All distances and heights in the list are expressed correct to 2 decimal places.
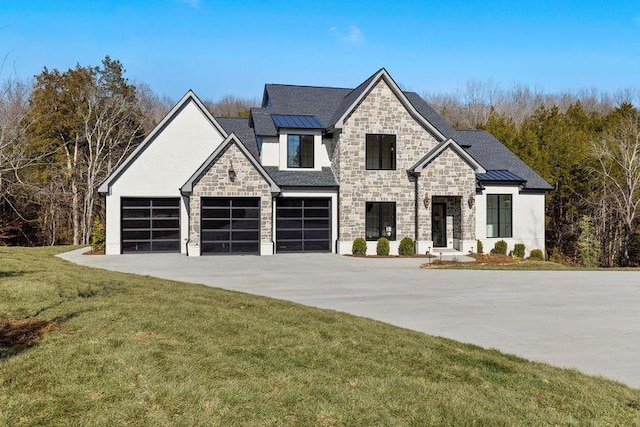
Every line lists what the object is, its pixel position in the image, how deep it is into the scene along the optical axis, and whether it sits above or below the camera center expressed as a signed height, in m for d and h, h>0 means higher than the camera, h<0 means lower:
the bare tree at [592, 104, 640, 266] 28.41 +2.84
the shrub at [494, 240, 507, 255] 24.59 -1.47
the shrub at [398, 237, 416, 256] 23.23 -1.38
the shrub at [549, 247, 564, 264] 29.68 -2.40
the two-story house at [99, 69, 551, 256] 22.48 +1.50
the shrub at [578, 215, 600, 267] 28.62 -1.68
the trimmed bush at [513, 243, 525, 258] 24.95 -1.64
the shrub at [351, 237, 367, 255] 23.19 -1.37
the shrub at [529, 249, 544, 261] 24.91 -1.90
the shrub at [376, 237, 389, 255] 23.11 -1.37
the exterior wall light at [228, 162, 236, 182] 22.05 +2.05
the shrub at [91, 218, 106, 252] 23.39 -1.03
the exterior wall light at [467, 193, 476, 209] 23.98 +0.90
